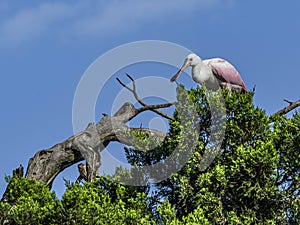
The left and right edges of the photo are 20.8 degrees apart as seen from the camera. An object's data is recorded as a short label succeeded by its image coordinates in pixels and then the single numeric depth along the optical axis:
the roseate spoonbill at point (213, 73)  19.78
